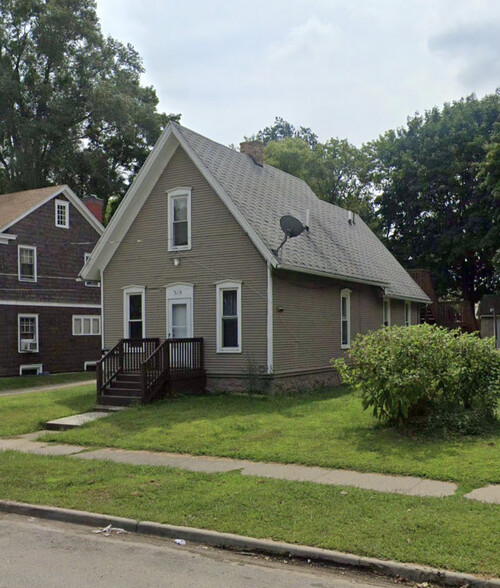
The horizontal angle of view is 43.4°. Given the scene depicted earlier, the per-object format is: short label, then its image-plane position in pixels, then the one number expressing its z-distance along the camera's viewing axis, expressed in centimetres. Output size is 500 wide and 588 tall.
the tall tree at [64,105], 4072
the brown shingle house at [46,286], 2819
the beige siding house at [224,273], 1709
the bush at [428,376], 1064
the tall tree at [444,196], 3922
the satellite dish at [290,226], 1708
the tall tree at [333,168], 4547
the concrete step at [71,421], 1352
